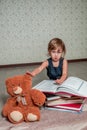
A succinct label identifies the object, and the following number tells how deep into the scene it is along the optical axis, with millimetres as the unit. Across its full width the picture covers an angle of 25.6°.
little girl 1179
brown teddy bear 819
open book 866
